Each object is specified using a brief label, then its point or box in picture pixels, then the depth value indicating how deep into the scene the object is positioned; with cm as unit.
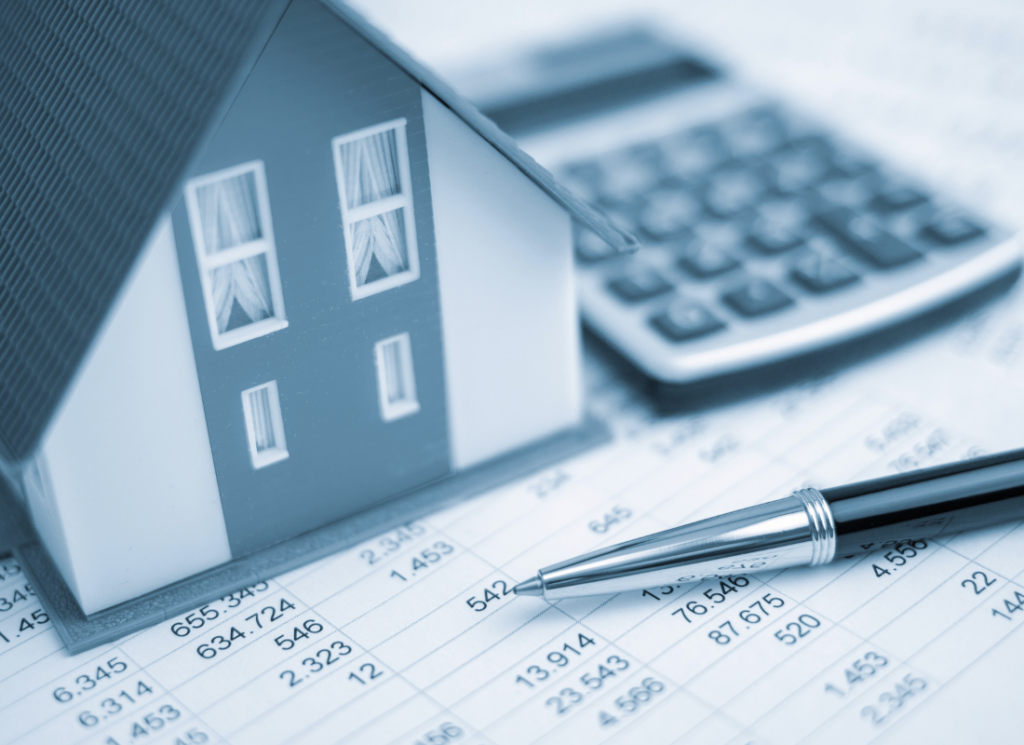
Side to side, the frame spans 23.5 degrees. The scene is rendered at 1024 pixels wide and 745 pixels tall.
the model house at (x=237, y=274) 28
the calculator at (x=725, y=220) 34
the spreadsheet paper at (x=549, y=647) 29
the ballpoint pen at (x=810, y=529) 30
